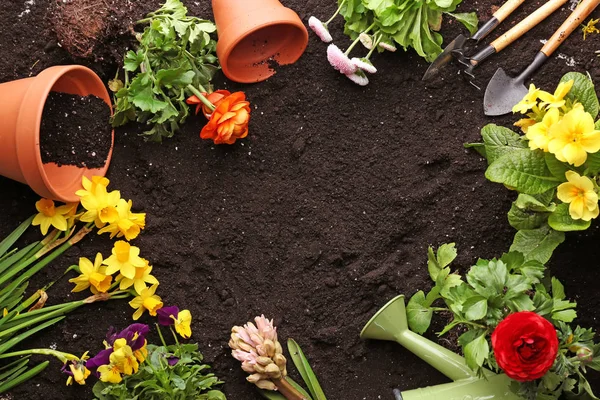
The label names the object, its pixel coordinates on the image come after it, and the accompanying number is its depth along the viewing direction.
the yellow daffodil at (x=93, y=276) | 1.70
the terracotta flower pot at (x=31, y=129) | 1.60
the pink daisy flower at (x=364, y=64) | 1.79
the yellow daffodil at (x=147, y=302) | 1.72
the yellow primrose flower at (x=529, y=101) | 1.57
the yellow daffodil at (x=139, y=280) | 1.74
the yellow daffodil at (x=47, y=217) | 1.75
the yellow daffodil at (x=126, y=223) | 1.72
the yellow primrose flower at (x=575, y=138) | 1.48
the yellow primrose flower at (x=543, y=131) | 1.52
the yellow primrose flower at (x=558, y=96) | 1.55
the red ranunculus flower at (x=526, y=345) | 1.38
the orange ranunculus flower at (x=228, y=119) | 1.70
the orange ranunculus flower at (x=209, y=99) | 1.76
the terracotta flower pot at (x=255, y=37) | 1.75
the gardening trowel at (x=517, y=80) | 1.83
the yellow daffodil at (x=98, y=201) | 1.71
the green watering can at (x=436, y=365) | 1.61
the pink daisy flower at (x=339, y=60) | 1.79
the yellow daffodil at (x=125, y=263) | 1.70
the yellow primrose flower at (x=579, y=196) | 1.51
